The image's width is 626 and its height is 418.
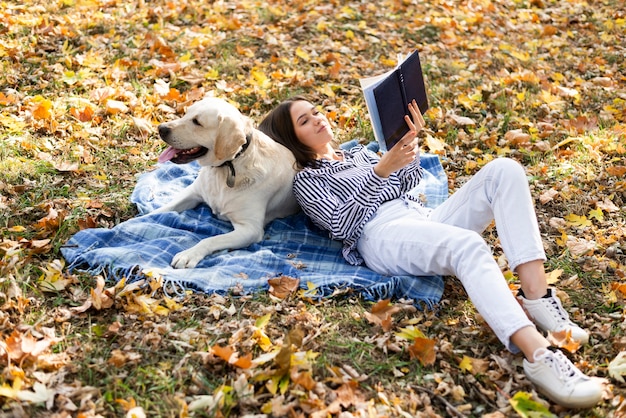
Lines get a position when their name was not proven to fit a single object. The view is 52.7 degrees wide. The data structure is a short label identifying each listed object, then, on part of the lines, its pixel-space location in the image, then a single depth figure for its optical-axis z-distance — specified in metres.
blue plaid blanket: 3.59
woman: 2.94
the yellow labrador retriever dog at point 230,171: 3.90
